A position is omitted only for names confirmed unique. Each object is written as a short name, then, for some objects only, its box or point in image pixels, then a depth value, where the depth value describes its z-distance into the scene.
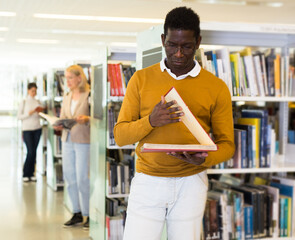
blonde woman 4.48
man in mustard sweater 1.79
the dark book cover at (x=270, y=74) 2.75
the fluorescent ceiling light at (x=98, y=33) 9.66
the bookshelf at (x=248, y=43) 2.65
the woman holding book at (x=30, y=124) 7.08
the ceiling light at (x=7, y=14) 7.73
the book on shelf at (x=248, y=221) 2.77
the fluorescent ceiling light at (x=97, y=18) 7.96
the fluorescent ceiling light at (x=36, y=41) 10.92
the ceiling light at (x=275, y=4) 7.06
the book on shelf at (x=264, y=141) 2.74
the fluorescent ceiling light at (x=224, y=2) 6.87
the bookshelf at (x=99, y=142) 3.90
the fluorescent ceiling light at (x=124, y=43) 11.37
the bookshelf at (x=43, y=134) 7.62
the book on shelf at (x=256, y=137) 2.72
